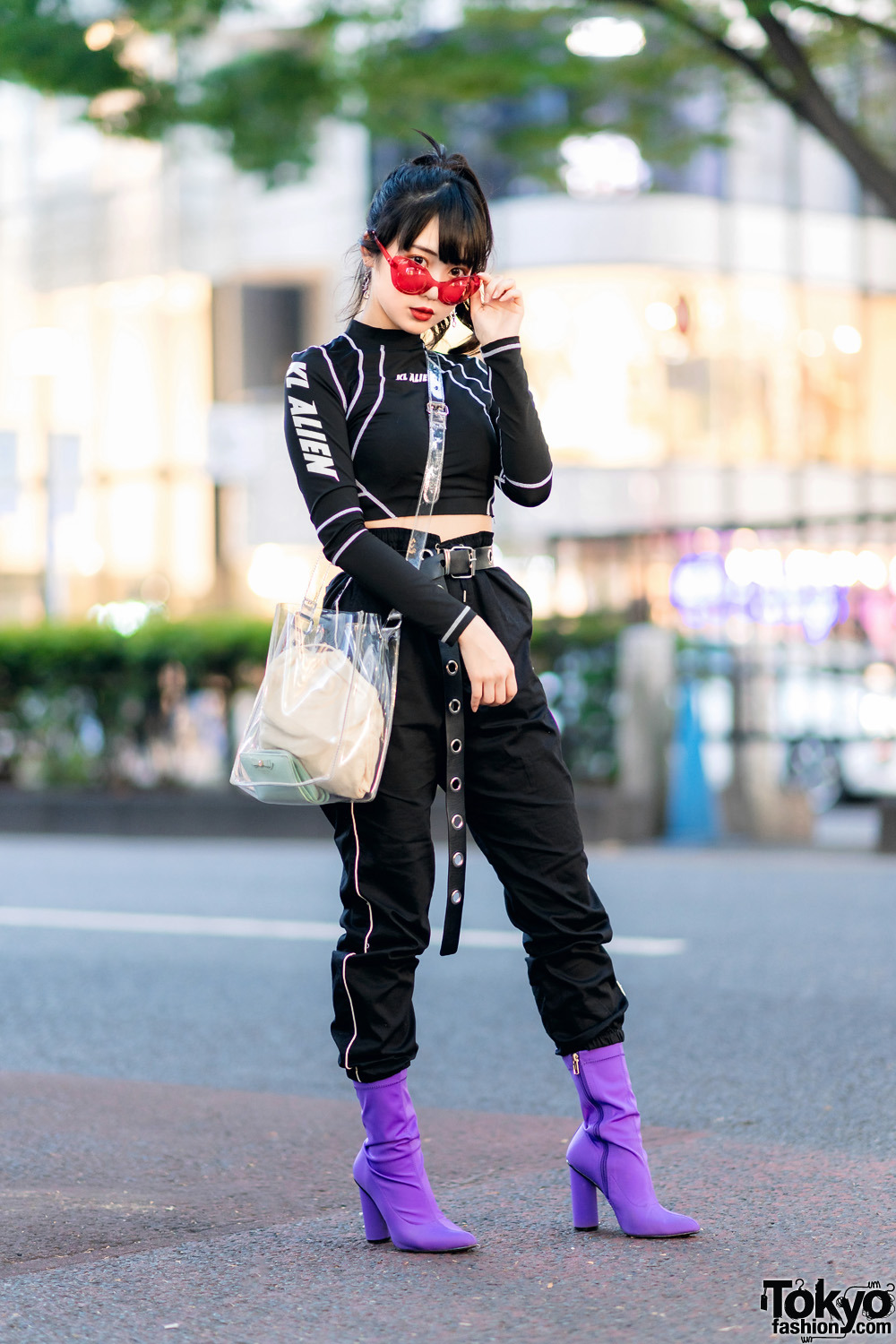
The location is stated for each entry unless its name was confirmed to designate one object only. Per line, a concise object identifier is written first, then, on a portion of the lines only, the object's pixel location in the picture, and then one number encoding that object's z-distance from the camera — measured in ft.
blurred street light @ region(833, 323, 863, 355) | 105.19
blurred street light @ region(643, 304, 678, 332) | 99.30
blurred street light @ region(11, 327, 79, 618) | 52.65
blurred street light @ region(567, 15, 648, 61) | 43.37
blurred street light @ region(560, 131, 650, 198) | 93.04
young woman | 11.32
